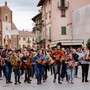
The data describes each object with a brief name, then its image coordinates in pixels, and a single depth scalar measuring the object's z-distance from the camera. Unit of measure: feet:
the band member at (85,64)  40.25
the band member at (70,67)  39.80
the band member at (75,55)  46.86
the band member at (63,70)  42.21
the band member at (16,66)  39.12
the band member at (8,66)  40.17
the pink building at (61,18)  129.49
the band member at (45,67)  40.71
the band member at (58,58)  39.09
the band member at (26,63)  40.28
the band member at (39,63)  39.06
